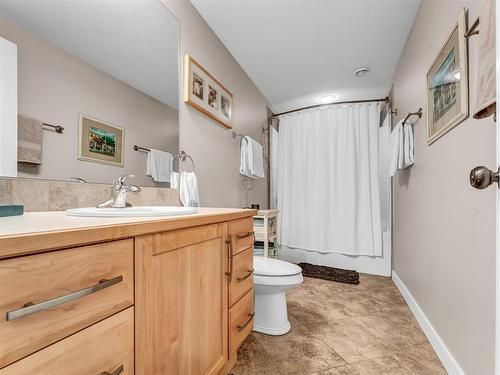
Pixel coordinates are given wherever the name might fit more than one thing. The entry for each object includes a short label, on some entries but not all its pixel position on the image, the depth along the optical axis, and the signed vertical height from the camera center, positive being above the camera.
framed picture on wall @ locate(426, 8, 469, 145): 1.03 +0.53
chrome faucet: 1.00 -0.03
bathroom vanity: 0.39 -0.24
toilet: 1.44 -0.69
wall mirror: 0.79 +0.43
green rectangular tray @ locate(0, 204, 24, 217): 0.66 -0.06
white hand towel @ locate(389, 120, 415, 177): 1.77 +0.33
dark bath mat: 2.46 -0.93
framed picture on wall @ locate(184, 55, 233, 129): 1.56 +0.73
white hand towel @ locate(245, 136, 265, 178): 2.37 +0.32
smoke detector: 2.39 +1.22
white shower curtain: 2.73 +0.12
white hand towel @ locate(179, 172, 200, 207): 1.48 +0.00
